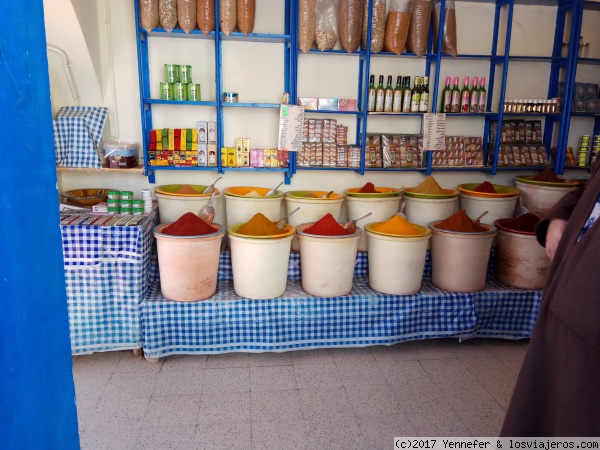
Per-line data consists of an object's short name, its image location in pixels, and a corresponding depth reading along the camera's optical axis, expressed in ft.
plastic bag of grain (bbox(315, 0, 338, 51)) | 12.36
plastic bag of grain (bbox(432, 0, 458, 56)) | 12.90
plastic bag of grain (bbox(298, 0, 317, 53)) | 11.94
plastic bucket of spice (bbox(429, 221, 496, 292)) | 10.80
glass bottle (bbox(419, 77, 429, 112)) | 13.28
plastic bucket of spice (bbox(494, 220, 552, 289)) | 11.21
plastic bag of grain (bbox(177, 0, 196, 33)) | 11.46
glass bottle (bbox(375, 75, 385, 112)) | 13.15
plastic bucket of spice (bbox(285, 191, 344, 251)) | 11.87
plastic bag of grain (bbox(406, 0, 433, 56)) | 12.59
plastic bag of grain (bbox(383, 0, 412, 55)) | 12.46
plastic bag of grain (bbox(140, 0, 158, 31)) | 11.39
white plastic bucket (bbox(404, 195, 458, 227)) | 12.28
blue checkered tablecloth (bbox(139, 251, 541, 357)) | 10.23
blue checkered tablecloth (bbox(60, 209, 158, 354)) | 9.65
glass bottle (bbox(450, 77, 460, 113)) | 13.61
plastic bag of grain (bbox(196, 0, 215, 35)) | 11.54
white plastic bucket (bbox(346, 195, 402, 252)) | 12.12
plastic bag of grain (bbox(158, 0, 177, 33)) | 11.44
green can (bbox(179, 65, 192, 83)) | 12.34
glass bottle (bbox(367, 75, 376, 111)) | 13.10
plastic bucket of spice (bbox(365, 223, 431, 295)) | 10.55
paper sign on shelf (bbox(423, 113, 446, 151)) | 13.35
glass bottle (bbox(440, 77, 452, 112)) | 13.62
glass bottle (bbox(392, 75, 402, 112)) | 13.21
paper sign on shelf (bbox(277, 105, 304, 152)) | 12.54
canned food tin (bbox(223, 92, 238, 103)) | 12.66
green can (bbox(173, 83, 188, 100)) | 12.28
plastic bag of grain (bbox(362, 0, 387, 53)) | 12.54
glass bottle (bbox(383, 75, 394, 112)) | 13.17
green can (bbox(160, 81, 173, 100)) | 12.28
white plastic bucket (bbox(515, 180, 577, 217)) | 12.92
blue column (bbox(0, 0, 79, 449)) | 2.97
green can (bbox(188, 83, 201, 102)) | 12.34
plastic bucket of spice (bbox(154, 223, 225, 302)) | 9.86
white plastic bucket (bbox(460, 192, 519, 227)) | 12.60
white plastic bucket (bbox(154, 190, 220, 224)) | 11.66
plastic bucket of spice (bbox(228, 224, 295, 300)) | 10.07
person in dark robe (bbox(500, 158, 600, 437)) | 3.86
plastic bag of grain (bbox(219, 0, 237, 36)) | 11.63
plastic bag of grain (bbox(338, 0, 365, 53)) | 12.13
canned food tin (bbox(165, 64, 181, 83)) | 12.23
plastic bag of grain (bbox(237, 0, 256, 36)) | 11.71
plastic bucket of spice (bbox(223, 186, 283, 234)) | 11.69
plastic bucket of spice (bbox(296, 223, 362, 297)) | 10.42
